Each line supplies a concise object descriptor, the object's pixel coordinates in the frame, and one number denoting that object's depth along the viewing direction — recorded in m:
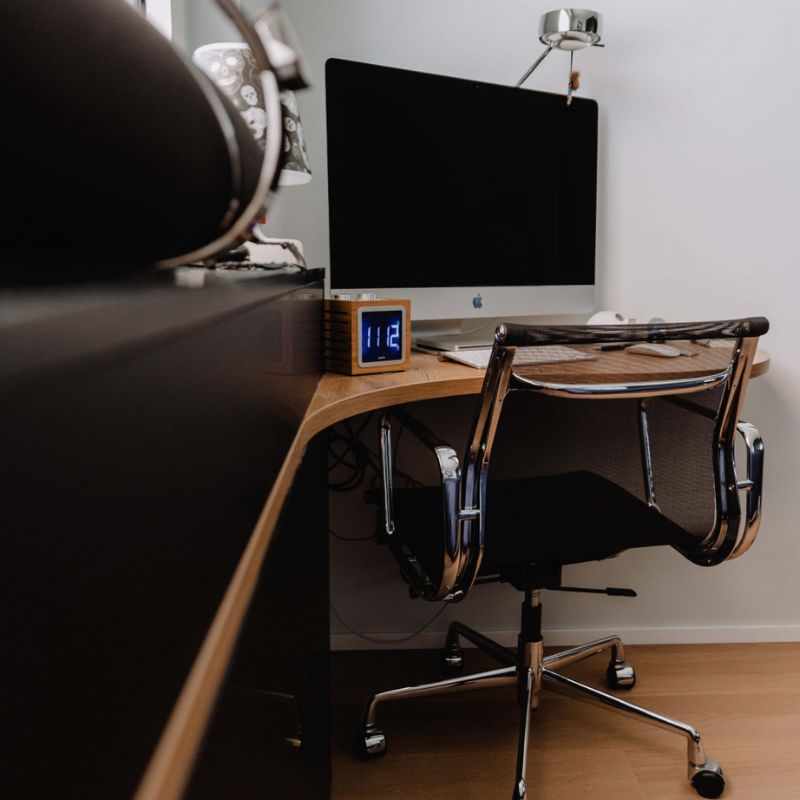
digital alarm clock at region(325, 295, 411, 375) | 1.28
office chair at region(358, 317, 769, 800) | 1.04
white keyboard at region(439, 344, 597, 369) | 0.97
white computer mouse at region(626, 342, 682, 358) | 1.07
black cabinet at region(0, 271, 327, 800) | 0.12
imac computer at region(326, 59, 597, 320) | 1.40
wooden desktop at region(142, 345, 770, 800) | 0.20
